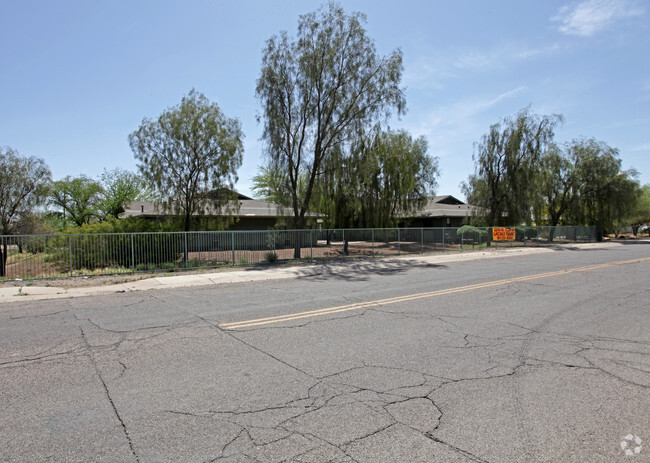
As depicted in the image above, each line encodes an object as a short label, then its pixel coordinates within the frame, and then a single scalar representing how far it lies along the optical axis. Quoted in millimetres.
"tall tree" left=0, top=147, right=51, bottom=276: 23297
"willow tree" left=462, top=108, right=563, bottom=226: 35156
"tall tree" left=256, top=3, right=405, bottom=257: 21438
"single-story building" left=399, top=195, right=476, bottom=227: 43688
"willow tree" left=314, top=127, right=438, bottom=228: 29438
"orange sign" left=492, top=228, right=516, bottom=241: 32094
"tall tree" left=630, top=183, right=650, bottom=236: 53688
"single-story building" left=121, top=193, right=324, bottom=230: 29828
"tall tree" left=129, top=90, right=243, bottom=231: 22953
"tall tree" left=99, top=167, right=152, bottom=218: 40919
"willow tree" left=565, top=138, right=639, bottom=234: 41500
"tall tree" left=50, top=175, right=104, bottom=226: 40656
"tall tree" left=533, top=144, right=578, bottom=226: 39625
